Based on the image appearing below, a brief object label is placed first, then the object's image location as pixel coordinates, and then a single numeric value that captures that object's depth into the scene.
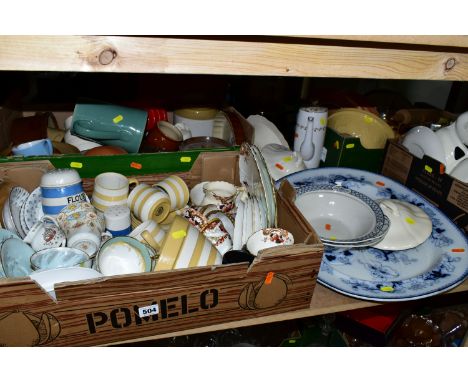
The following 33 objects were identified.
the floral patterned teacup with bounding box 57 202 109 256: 0.73
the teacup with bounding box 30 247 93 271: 0.67
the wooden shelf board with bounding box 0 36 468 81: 0.49
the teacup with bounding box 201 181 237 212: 0.86
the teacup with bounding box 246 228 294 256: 0.71
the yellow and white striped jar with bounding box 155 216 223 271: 0.66
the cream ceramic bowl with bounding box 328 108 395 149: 1.11
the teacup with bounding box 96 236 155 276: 0.67
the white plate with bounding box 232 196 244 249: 0.77
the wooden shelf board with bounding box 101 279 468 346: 0.71
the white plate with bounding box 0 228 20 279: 0.70
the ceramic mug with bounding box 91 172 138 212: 0.81
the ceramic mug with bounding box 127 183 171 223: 0.82
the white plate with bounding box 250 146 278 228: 0.75
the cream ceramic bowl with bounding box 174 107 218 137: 1.12
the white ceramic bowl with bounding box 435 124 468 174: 0.99
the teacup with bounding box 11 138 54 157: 0.89
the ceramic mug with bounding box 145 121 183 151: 1.01
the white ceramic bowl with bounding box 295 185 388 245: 0.87
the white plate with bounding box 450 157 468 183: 0.94
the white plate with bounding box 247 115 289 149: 1.14
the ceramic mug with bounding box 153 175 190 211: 0.87
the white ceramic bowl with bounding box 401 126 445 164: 1.00
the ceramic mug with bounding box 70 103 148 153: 0.97
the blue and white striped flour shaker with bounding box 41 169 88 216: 0.77
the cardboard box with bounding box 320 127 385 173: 1.07
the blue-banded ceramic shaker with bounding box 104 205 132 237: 0.79
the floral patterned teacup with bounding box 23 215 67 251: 0.71
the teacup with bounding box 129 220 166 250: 0.73
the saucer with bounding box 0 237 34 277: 0.67
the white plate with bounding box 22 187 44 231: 0.77
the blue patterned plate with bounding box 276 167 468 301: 0.75
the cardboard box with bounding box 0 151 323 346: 0.58
